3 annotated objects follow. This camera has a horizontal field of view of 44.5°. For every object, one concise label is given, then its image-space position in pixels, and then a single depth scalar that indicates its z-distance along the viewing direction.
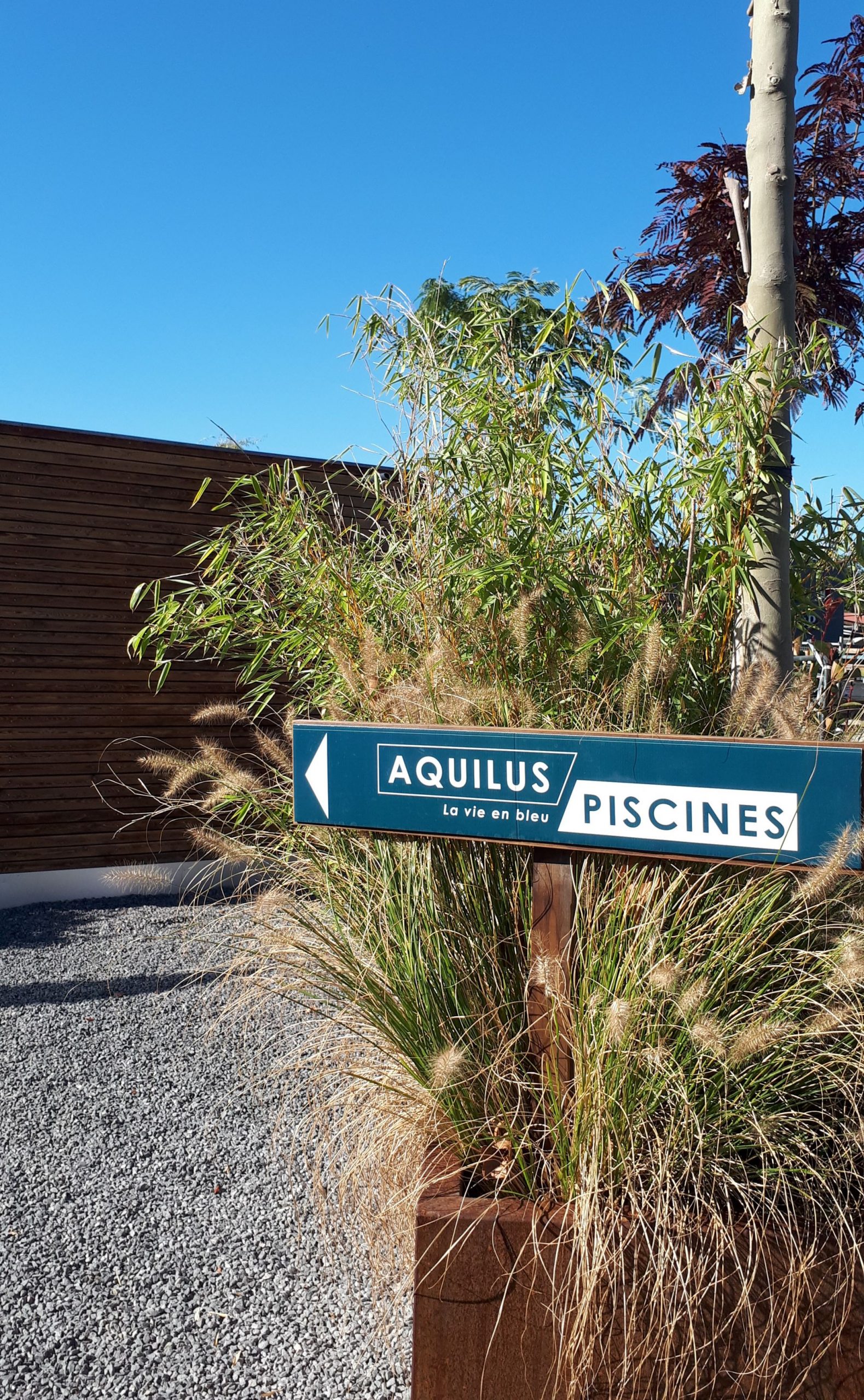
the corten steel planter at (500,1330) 1.54
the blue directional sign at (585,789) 1.44
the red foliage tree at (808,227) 5.92
